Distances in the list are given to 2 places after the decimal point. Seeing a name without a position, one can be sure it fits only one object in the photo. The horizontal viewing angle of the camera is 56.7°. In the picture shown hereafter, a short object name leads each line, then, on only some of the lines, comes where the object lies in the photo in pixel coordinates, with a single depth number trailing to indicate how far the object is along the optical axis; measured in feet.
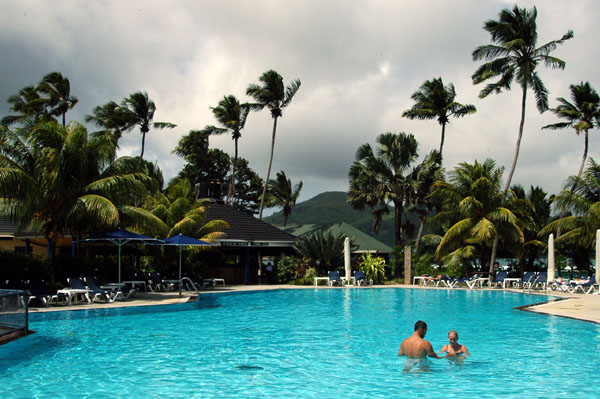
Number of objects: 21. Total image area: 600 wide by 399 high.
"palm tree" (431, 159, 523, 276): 87.97
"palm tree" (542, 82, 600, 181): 104.01
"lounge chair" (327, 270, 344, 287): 89.15
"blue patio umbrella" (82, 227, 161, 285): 59.70
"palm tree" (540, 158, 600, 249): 82.94
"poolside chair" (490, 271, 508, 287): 83.30
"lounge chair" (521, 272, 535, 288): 77.20
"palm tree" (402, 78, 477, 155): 115.85
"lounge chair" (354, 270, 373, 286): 90.53
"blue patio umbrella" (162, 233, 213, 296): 64.88
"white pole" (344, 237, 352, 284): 87.25
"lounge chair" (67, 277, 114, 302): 55.36
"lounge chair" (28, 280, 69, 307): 50.83
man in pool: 28.76
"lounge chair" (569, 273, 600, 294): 72.79
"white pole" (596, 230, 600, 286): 66.33
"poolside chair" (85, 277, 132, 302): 55.88
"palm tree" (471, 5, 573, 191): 93.66
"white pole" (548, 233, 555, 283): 75.25
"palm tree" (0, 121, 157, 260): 57.16
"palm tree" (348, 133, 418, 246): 109.81
